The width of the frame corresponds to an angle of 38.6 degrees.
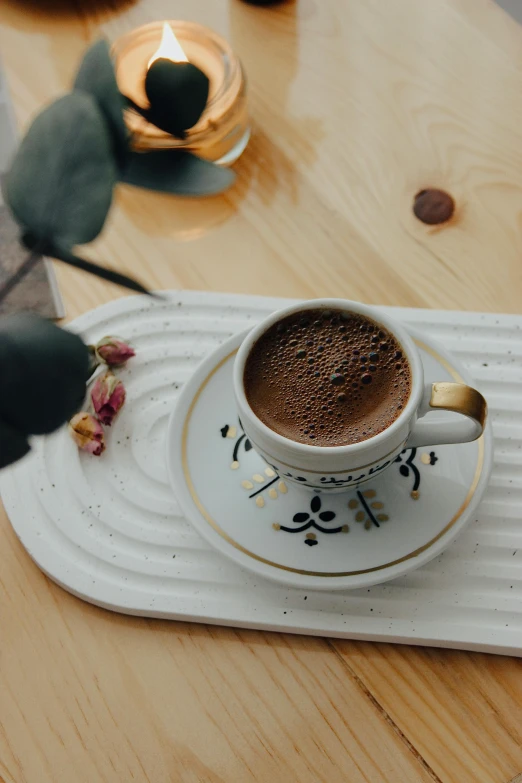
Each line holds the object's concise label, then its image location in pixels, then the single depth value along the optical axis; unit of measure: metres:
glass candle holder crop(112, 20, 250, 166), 0.67
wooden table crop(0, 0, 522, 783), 0.47
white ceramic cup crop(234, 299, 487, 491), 0.45
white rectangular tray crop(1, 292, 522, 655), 0.49
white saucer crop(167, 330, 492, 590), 0.50
